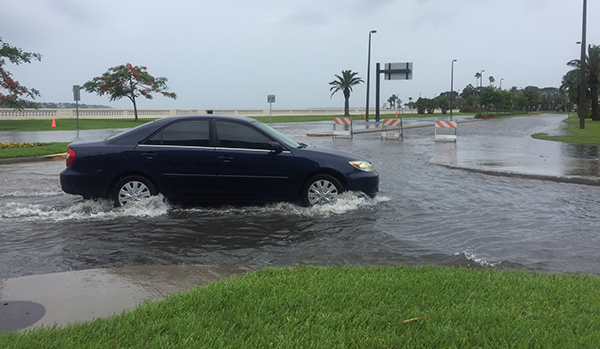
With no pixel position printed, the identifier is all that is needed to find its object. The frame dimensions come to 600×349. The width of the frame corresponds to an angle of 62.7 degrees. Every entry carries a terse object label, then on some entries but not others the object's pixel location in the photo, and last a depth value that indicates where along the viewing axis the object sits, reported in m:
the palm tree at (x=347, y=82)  83.62
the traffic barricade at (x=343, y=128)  27.52
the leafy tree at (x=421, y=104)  95.06
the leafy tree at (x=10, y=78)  36.97
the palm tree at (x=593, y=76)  57.16
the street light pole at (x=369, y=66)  54.41
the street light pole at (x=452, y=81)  82.46
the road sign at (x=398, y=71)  52.34
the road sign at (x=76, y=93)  30.62
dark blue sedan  7.75
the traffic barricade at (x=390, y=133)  25.62
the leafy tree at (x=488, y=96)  76.00
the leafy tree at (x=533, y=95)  161.25
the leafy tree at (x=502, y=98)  77.11
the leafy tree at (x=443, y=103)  94.04
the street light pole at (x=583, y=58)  28.52
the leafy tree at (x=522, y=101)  115.94
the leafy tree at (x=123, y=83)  48.12
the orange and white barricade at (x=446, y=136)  23.64
